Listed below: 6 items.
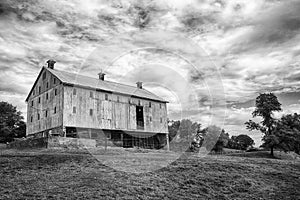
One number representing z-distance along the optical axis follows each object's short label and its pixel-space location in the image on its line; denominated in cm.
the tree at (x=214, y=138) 6181
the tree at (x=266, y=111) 4959
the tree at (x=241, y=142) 8962
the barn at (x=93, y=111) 3534
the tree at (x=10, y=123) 4988
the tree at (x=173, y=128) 7319
